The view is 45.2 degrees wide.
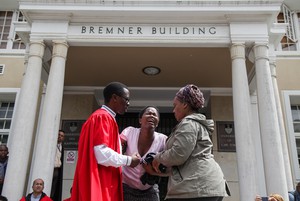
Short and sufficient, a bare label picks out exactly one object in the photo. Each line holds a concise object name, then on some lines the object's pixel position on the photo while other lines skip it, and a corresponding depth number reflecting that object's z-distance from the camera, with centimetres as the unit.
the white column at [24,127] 698
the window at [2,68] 1162
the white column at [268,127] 697
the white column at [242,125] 696
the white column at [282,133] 836
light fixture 978
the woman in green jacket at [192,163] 284
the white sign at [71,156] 1059
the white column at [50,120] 699
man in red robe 318
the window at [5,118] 1152
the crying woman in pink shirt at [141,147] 365
